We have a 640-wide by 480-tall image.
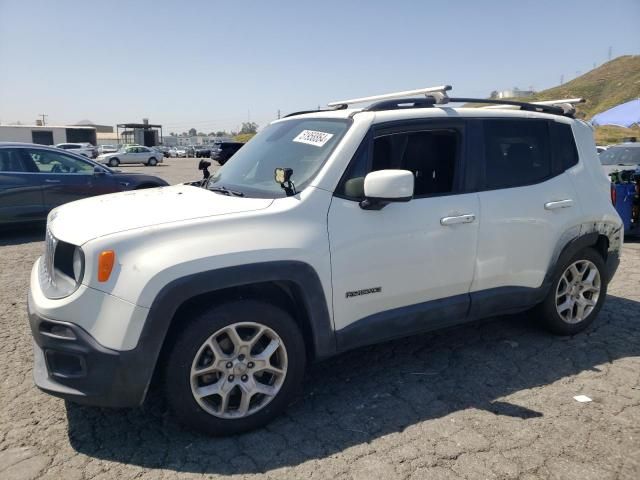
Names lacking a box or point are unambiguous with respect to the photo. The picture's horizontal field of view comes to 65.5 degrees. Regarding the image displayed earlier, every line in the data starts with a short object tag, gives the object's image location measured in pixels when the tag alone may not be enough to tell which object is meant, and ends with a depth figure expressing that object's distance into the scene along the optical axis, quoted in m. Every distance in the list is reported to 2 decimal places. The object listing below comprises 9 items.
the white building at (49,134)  54.78
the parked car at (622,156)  10.27
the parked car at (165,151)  57.91
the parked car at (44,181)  8.19
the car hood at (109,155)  36.68
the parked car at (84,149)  37.63
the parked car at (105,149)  47.79
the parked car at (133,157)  36.94
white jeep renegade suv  2.54
